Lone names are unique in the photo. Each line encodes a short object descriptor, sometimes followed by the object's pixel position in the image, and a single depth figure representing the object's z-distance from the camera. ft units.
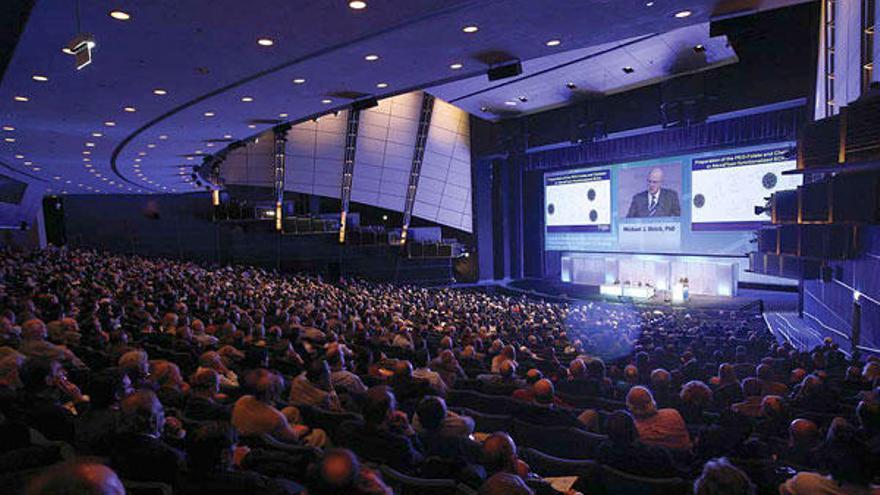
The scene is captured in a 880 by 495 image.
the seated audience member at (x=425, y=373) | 16.94
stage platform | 63.57
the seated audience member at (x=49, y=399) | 11.35
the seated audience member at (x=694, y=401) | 15.46
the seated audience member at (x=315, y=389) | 15.31
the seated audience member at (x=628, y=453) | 10.44
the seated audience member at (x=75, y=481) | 6.27
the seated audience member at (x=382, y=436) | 11.06
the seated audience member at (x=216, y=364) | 18.30
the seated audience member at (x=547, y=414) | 14.16
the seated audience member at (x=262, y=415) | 12.43
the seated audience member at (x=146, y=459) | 9.28
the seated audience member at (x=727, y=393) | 18.11
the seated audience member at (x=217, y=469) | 8.29
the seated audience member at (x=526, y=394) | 16.83
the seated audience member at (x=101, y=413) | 10.16
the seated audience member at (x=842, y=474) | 9.22
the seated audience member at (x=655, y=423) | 13.64
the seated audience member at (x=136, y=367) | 14.86
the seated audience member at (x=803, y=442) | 12.77
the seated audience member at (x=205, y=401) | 13.12
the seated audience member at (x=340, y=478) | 7.57
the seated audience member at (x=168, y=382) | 14.38
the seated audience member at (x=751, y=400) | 16.52
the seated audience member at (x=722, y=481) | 7.70
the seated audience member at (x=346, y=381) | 17.28
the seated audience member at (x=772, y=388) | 18.19
